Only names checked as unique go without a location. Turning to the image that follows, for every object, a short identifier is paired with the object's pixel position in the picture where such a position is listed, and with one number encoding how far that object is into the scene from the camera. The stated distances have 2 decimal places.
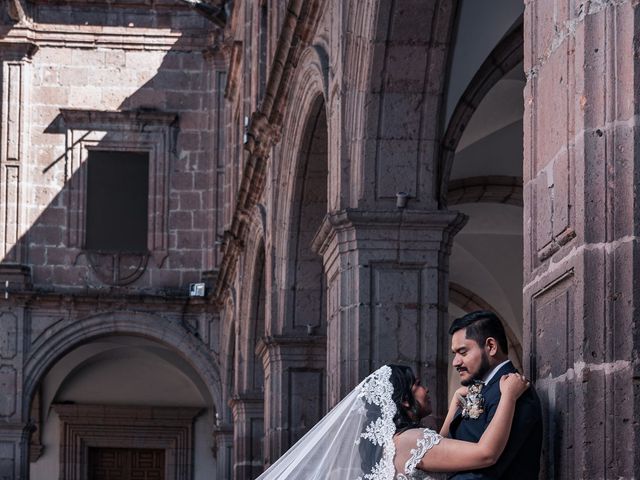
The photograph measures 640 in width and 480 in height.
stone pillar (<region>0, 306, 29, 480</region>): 23.59
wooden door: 28.75
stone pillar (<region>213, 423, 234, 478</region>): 23.95
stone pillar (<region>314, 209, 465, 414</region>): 9.82
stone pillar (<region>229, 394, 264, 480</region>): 19.75
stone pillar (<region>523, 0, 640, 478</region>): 4.59
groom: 5.07
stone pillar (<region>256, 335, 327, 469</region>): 14.67
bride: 5.06
